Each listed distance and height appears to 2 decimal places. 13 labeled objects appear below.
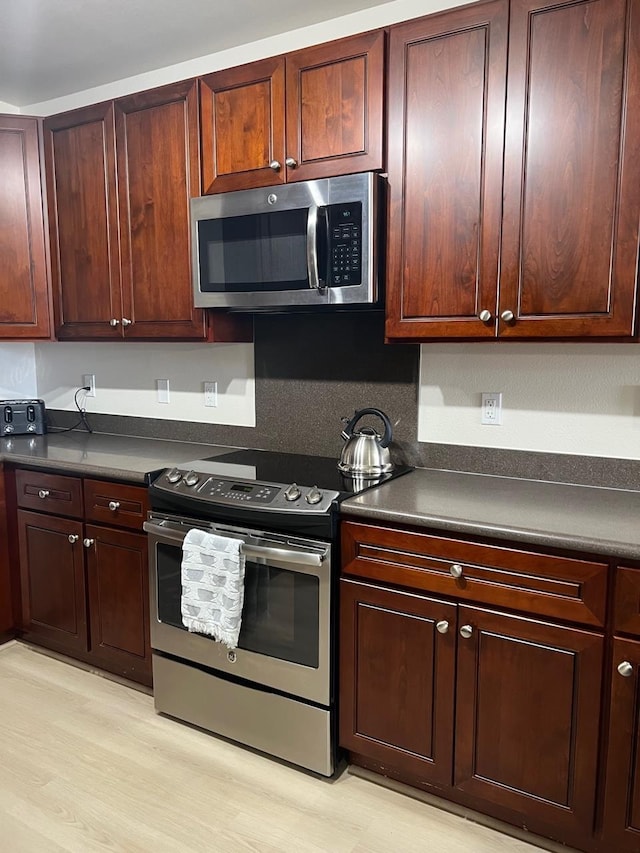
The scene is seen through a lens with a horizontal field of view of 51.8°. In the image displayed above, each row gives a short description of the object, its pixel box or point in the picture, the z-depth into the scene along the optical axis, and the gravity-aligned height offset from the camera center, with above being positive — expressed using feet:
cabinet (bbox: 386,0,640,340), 5.83 +1.63
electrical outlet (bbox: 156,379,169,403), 10.67 -0.74
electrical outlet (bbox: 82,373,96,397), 11.53 -0.66
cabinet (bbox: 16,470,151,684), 8.45 -3.04
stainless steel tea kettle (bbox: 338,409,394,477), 7.60 -1.26
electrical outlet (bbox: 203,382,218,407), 10.09 -0.77
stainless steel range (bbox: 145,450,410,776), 6.77 -2.88
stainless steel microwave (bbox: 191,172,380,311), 7.02 +1.11
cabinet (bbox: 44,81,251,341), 8.63 +1.76
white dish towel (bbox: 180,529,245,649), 7.07 -2.63
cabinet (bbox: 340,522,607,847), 5.59 -3.01
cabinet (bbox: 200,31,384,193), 7.00 +2.56
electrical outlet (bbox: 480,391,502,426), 7.68 -0.76
